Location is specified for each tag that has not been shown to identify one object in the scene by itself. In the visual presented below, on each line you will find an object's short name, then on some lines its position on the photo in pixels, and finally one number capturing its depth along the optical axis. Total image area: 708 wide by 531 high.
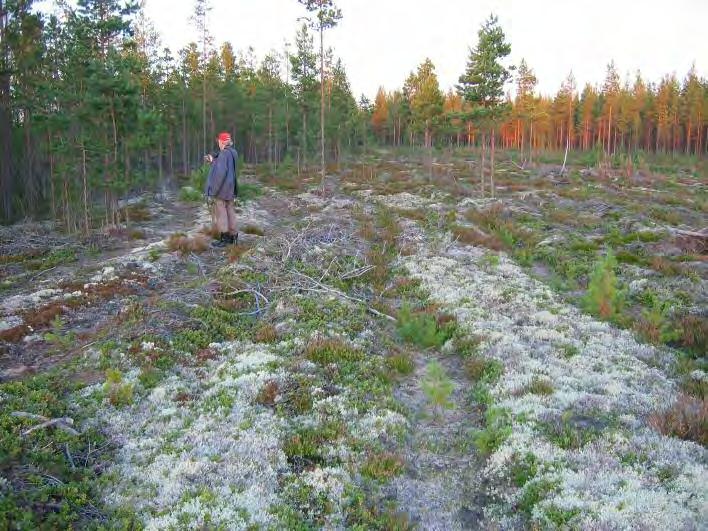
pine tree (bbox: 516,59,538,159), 59.12
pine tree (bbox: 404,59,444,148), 47.62
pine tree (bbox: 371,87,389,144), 104.05
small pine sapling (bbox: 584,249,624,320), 11.35
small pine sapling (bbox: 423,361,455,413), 7.33
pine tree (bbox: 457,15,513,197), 32.25
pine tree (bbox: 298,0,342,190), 31.83
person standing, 15.48
